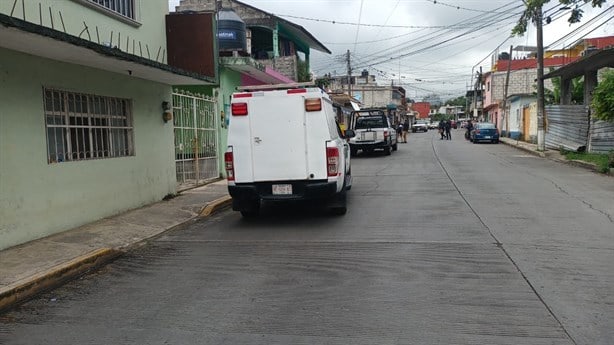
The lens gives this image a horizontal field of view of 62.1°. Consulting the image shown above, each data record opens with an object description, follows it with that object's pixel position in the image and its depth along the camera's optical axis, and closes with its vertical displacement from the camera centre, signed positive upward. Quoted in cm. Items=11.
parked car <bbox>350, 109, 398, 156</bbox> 2416 +12
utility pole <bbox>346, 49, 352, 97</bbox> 4597 +639
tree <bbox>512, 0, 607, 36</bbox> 1501 +365
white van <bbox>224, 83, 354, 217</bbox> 862 -17
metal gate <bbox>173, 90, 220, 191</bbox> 1318 +3
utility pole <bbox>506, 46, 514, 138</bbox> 4134 +112
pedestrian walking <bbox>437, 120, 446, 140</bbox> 4241 +29
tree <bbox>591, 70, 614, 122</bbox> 1625 +87
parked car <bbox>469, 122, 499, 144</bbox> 3509 -20
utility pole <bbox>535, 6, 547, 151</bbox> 2432 +124
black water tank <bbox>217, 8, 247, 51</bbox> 1681 +347
